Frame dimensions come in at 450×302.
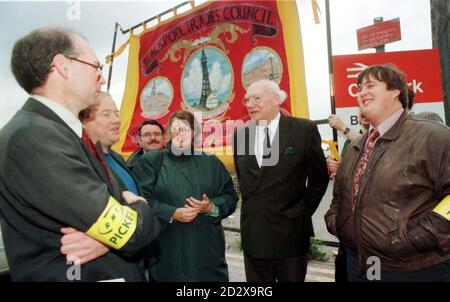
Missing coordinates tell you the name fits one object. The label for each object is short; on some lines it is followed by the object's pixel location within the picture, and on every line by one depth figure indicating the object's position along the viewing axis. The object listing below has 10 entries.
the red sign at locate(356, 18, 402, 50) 3.58
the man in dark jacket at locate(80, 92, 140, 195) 2.10
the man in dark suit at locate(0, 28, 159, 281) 1.13
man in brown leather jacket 1.72
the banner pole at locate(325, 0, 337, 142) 3.48
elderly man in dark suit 2.57
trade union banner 3.94
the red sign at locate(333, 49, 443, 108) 3.39
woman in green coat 2.38
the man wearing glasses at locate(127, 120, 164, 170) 3.74
